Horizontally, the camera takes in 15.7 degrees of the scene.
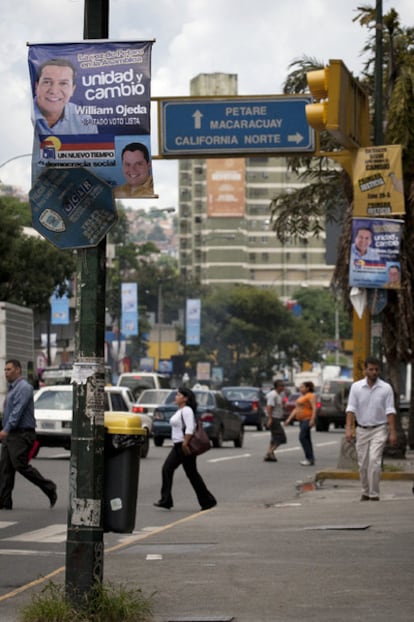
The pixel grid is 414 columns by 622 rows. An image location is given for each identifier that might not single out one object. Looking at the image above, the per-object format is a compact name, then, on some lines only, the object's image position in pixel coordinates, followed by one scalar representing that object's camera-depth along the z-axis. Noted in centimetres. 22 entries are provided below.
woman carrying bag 1905
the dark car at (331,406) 5662
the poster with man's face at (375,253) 2383
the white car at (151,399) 4327
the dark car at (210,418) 3844
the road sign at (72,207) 904
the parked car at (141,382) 5246
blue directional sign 2192
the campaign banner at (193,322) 9338
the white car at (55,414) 3178
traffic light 2102
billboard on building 17762
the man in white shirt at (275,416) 3209
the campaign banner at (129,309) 8300
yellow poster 2381
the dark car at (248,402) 5600
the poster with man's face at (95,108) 895
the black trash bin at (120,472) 923
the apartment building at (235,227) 17838
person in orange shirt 3088
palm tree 2867
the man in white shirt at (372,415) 1859
